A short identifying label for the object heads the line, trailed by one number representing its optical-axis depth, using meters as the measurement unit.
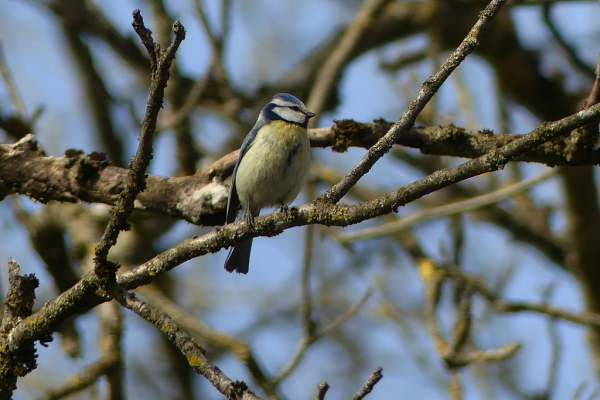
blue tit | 7.60
